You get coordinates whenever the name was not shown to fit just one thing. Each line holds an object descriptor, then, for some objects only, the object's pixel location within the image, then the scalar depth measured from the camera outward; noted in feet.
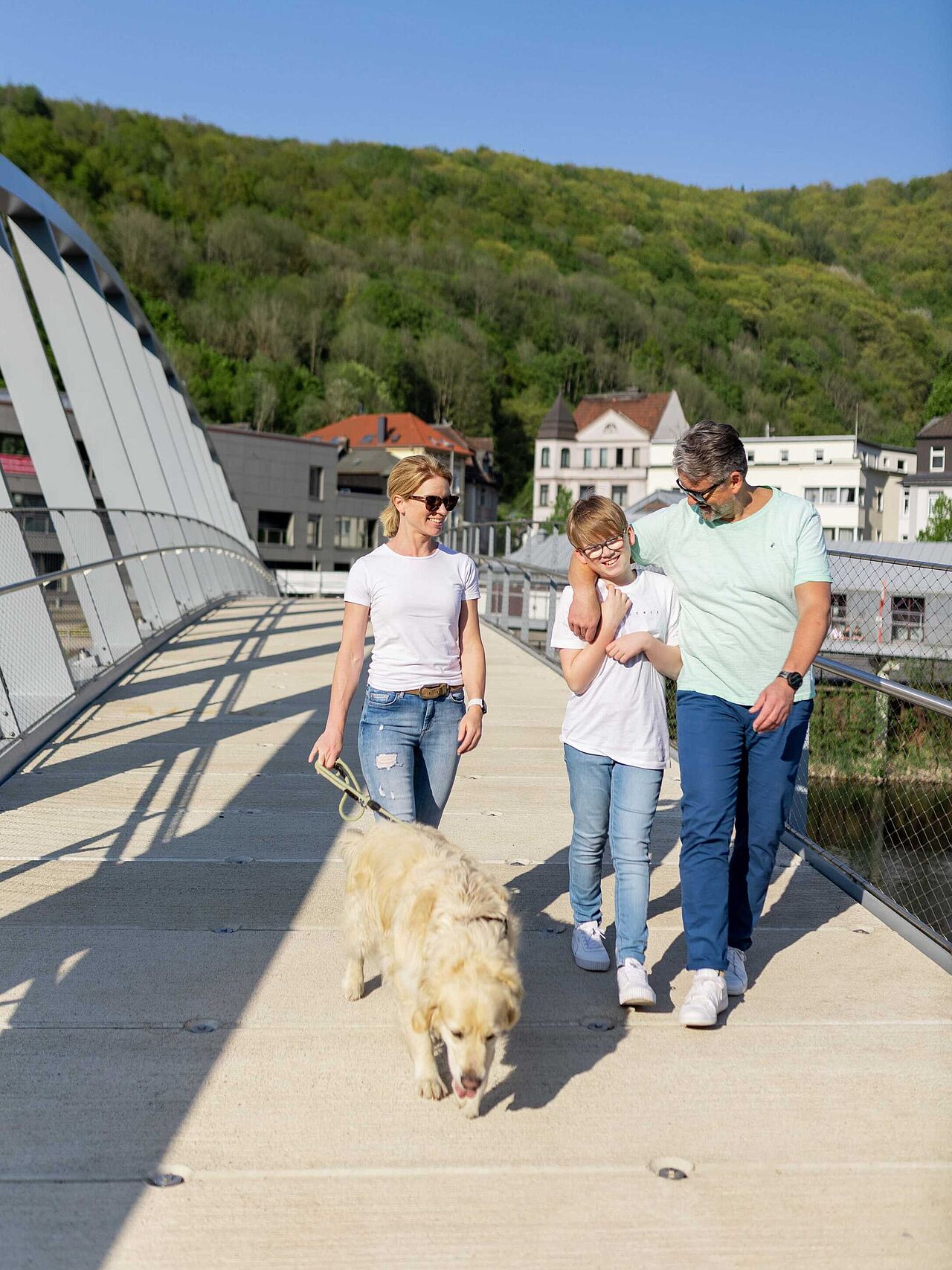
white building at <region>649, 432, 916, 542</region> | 260.83
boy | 13.12
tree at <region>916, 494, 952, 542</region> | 201.77
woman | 13.55
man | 12.63
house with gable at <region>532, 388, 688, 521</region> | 310.65
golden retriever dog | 9.75
